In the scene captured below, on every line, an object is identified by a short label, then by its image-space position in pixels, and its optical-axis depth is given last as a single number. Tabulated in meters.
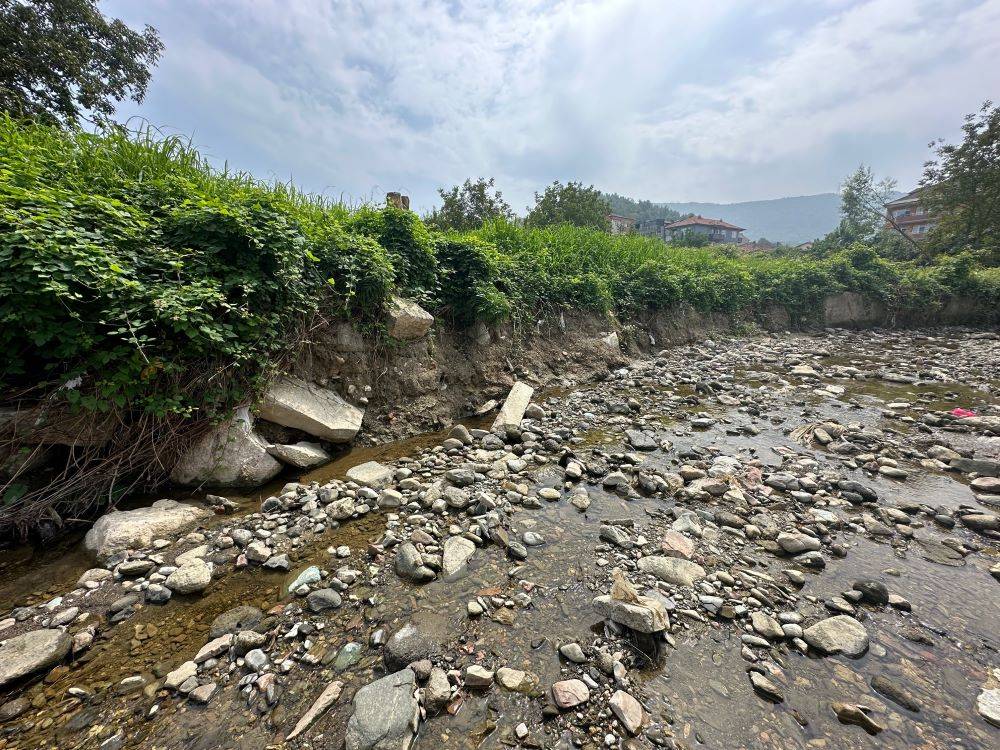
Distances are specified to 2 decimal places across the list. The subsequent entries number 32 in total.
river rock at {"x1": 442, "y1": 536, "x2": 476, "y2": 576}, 3.15
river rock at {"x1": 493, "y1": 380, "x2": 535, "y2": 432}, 6.16
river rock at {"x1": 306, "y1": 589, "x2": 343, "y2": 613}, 2.78
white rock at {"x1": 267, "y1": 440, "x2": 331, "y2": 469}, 4.61
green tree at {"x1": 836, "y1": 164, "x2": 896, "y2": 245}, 42.26
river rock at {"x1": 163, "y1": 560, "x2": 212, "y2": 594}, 2.93
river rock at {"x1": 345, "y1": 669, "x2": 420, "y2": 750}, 1.88
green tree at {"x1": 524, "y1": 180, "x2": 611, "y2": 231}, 34.94
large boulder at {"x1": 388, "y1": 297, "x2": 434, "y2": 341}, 6.06
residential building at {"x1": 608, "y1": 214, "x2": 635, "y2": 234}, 71.78
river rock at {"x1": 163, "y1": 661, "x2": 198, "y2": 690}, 2.21
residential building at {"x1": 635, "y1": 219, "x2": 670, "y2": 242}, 77.31
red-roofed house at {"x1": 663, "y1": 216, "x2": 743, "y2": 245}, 76.81
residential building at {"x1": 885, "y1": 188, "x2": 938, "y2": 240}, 58.78
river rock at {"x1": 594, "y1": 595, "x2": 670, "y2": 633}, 2.41
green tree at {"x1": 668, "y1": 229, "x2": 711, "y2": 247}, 43.70
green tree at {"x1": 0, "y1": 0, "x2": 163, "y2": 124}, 10.72
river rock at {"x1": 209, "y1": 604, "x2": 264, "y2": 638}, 2.61
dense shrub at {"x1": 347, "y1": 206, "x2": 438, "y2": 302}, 6.47
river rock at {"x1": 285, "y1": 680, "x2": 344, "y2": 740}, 1.98
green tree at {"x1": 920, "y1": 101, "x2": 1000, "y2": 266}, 24.56
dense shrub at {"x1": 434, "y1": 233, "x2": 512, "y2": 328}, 7.25
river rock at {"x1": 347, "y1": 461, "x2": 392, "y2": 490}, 4.49
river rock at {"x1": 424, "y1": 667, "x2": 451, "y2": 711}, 2.10
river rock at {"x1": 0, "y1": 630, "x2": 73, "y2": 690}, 2.20
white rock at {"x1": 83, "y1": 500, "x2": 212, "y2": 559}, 3.23
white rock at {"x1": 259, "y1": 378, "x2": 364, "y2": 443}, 4.73
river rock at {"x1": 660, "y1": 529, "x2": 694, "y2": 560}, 3.31
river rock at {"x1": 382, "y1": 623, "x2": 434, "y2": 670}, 2.32
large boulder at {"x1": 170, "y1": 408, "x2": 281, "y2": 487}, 4.13
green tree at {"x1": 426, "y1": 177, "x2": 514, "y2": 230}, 29.68
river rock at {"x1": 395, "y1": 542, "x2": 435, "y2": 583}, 3.06
